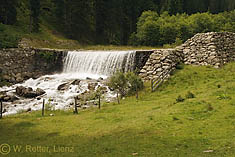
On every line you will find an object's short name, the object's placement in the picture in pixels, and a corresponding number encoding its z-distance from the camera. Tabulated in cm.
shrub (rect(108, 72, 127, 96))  1862
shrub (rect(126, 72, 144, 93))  1917
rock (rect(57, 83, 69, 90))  2403
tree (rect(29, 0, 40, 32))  4378
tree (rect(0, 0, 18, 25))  3975
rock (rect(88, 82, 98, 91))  2268
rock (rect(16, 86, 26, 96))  2243
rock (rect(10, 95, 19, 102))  2072
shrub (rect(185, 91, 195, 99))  1441
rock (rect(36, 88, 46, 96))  2266
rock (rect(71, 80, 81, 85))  2470
